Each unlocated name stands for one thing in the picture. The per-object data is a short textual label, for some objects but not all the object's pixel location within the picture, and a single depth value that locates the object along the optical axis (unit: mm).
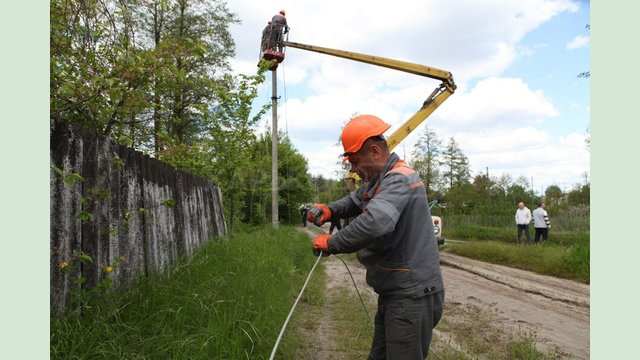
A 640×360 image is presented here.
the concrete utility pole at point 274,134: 15164
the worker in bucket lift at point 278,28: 13930
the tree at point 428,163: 26141
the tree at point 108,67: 2932
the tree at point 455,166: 27234
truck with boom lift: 10844
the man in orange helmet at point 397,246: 2377
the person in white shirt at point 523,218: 15398
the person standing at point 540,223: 14500
